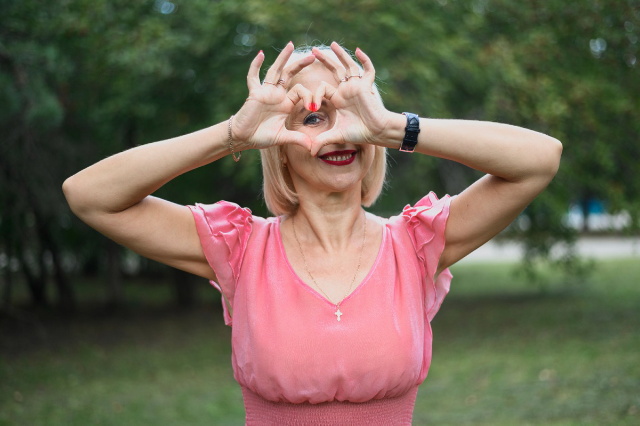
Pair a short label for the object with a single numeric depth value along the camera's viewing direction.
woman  2.12
